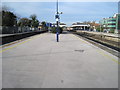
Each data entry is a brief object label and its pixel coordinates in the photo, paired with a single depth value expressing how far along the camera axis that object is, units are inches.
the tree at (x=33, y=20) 2550.9
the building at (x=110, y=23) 3037.4
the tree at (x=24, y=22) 2444.6
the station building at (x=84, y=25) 3614.4
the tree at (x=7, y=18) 1500.9
